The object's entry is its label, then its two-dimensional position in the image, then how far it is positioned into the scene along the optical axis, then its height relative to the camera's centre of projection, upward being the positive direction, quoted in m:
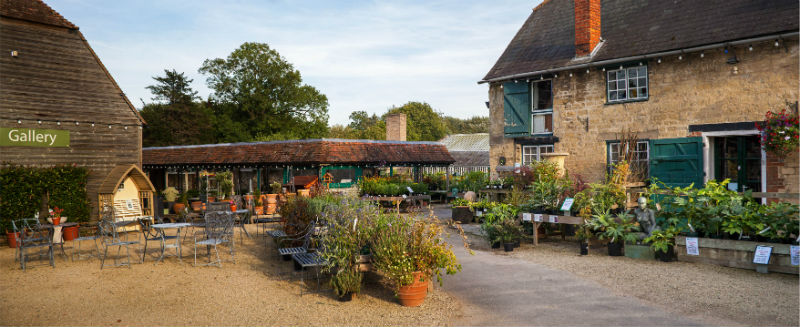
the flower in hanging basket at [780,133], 10.30 +0.64
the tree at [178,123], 36.28 +3.54
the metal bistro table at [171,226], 8.54 -1.04
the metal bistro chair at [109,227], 8.37 -1.06
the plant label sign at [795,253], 6.71 -1.24
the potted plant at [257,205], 15.11 -1.12
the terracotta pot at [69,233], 11.65 -1.48
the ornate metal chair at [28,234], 8.23 -1.23
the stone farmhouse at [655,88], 11.35 +2.09
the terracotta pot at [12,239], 10.86 -1.50
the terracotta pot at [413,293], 5.85 -1.51
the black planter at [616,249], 8.60 -1.48
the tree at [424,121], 60.75 +5.77
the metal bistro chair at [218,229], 8.35 -0.99
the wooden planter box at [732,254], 6.93 -1.37
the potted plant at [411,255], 5.84 -1.09
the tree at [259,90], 41.53 +6.80
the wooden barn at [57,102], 11.50 +1.74
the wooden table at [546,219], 9.27 -1.05
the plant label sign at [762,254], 6.92 -1.30
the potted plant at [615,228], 8.59 -1.12
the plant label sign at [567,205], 9.35 -0.75
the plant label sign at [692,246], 7.74 -1.30
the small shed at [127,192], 12.59 -0.58
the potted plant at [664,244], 7.94 -1.29
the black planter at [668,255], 8.00 -1.48
